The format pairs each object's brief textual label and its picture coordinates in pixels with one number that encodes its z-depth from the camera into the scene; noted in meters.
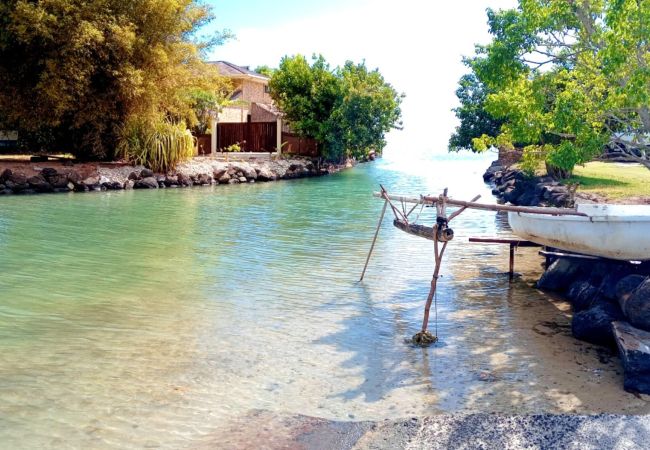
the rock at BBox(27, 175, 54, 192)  25.12
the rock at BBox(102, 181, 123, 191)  27.34
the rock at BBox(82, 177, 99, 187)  26.77
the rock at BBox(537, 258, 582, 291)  9.98
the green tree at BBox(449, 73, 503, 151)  35.72
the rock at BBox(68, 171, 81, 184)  26.61
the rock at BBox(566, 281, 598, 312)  8.63
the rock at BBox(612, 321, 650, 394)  6.00
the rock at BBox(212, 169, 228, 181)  33.00
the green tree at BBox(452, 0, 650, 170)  9.84
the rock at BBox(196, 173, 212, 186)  31.80
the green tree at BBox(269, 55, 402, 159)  41.91
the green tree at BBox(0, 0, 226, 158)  25.19
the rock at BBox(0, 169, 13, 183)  24.70
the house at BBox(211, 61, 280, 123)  47.12
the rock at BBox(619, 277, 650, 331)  6.79
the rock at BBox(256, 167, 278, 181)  35.50
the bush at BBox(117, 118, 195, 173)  29.92
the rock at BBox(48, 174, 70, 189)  25.89
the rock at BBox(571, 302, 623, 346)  7.38
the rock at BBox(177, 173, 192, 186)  30.56
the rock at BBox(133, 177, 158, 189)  28.64
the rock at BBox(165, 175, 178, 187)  30.01
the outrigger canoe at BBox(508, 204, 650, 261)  7.76
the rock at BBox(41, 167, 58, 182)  25.89
